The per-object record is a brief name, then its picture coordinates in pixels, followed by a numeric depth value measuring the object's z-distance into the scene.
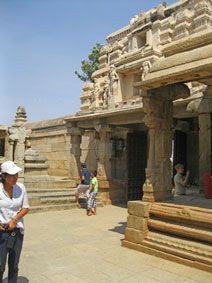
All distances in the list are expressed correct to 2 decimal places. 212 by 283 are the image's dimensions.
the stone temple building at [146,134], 4.86
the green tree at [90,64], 23.50
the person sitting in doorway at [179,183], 6.75
